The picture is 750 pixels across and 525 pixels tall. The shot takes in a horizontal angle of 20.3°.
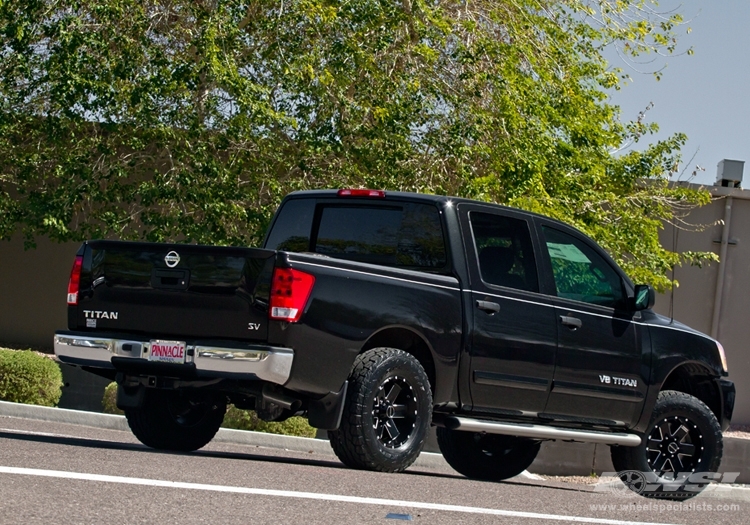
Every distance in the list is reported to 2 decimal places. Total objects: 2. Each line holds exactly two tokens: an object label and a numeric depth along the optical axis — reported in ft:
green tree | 97.44
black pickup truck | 43.65
